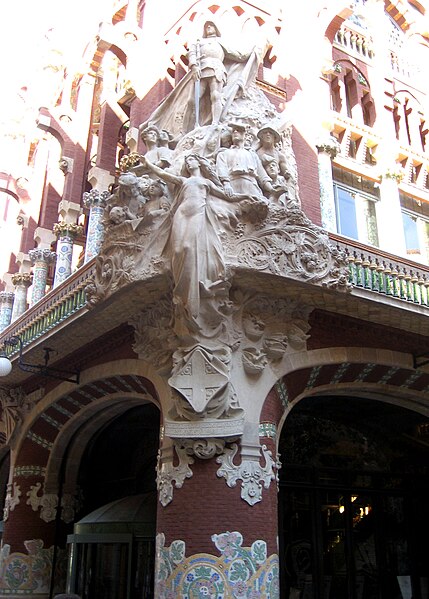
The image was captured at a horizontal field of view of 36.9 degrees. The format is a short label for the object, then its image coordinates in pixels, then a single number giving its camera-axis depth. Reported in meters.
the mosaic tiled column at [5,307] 19.97
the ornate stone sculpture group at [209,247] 10.15
